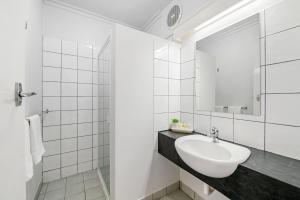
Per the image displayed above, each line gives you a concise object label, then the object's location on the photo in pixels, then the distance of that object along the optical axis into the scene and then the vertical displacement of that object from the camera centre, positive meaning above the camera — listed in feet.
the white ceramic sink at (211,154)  2.34 -1.24
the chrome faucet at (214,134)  3.49 -0.97
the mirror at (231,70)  3.32 +0.97
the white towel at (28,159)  2.93 -1.48
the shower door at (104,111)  4.60 -0.49
